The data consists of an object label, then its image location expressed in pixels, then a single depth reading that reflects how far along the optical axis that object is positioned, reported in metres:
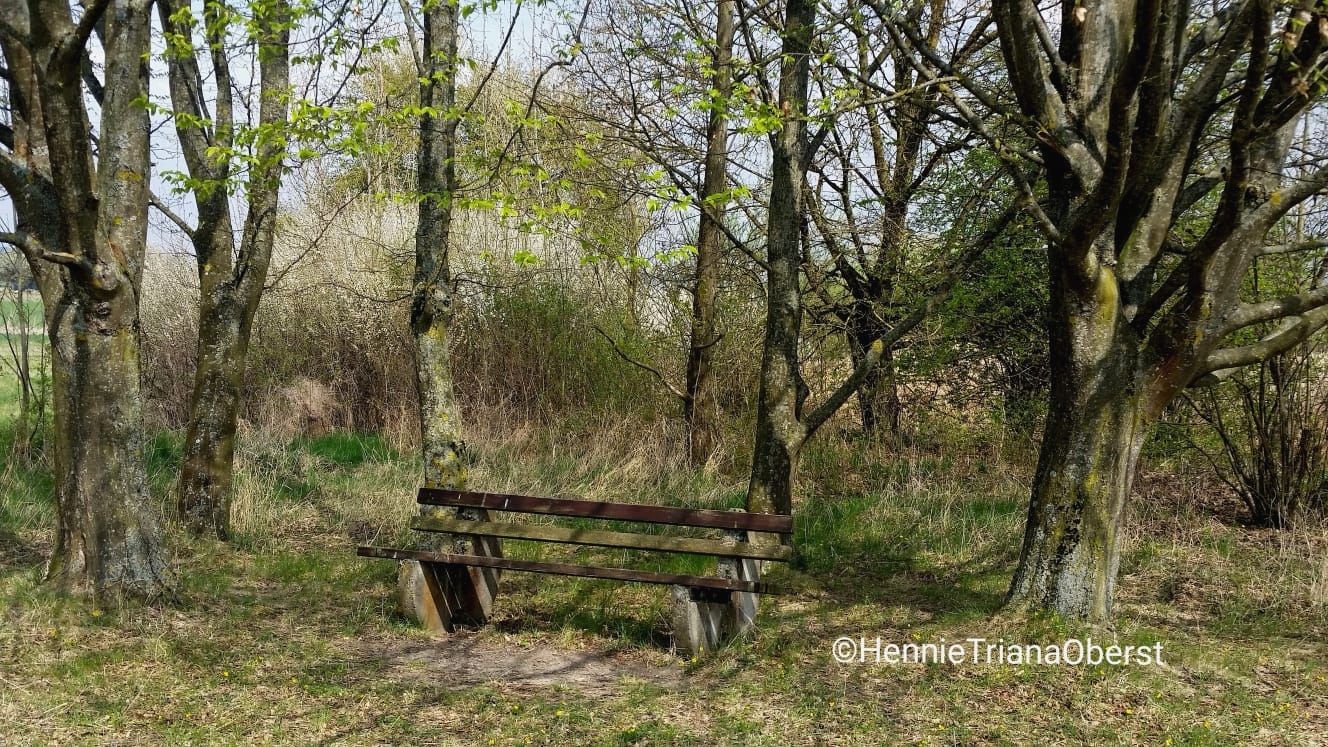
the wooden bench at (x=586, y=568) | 5.86
